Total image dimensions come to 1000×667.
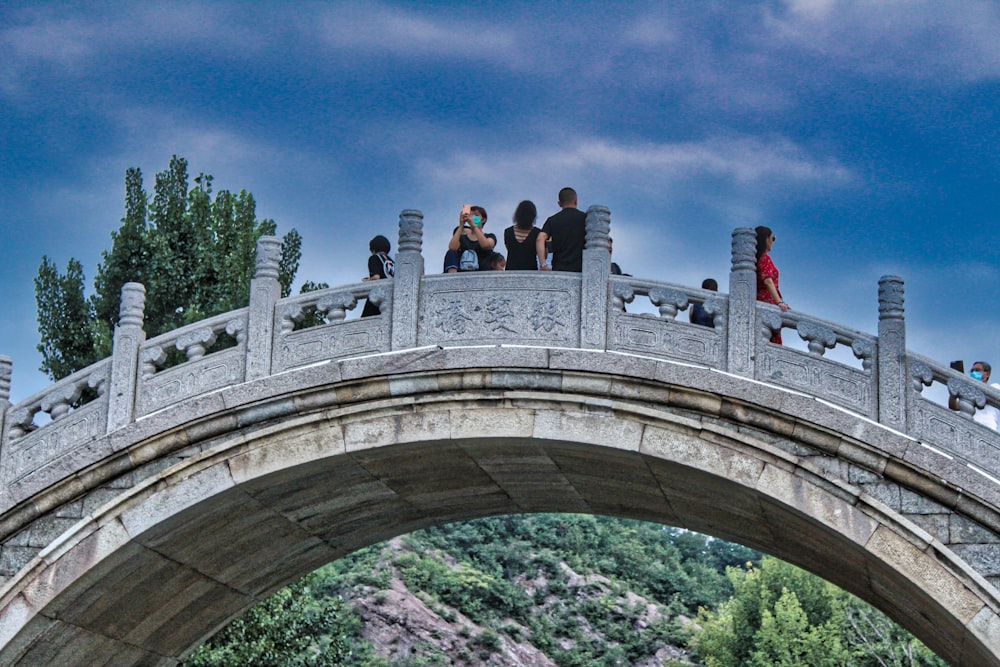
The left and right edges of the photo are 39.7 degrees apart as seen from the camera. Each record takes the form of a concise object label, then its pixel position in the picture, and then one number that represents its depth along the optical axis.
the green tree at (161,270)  17.14
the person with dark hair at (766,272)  10.61
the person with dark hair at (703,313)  10.92
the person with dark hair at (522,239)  10.92
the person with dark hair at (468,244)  11.05
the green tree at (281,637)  16.47
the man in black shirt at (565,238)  10.72
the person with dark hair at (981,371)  11.55
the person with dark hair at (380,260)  11.32
